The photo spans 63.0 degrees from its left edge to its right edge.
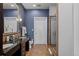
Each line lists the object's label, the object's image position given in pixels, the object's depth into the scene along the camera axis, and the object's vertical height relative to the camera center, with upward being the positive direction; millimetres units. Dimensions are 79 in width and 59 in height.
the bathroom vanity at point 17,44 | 920 -297
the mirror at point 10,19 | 1349 +199
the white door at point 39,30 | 1940 -68
